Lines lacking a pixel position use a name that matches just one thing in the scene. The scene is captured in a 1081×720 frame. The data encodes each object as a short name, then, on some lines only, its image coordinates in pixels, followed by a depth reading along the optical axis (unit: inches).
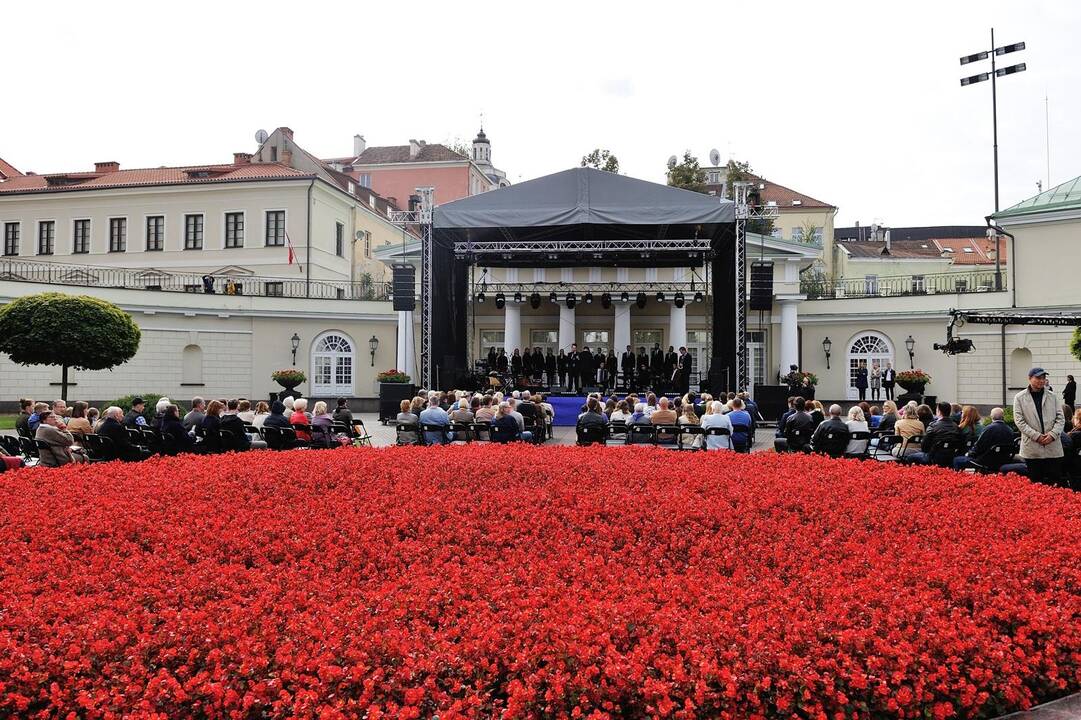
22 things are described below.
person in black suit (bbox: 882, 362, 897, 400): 1247.0
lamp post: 1350.9
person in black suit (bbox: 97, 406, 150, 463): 472.7
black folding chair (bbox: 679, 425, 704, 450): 556.6
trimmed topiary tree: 925.8
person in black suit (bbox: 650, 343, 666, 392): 1160.8
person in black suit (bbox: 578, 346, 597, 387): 1181.1
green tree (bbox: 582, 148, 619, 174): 2196.1
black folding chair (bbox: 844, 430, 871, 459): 502.2
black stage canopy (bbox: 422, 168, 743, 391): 890.7
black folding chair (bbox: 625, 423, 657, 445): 570.9
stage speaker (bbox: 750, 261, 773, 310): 1007.6
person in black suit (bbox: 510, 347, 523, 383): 1187.3
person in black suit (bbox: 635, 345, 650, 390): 1174.3
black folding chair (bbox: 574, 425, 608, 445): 576.7
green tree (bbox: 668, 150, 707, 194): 2089.1
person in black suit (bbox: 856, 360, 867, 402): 1320.1
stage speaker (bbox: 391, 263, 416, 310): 1119.6
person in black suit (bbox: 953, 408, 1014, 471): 421.4
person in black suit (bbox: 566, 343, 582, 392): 1189.1
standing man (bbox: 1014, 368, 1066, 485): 382.9
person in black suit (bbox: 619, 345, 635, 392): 1195.3
